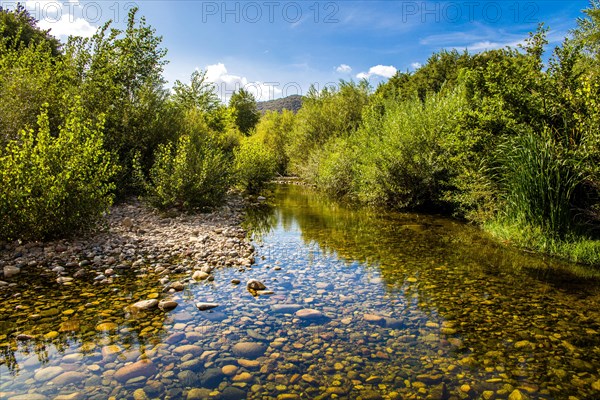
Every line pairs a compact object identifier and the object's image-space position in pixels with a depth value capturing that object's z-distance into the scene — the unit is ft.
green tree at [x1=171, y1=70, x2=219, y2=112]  122.83
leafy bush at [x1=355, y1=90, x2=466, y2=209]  53.83
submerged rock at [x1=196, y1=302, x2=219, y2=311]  20.81
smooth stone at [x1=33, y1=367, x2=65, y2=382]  13.96
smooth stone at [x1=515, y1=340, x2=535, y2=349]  17.11
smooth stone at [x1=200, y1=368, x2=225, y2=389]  14.05
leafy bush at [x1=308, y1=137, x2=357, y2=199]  82.99
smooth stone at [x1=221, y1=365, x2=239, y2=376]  14.82
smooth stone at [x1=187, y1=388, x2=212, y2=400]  13.24
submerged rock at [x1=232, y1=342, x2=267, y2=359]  16.20
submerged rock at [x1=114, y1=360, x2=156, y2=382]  14.25
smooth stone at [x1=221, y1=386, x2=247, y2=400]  13.29
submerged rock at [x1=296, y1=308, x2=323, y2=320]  20.25
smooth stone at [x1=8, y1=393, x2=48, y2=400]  12.79
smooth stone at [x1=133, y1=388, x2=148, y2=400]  13.06
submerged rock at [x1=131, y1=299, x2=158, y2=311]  20.20
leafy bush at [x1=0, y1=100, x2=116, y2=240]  27.22
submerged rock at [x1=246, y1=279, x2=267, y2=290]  24.11
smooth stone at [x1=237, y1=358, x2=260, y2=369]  15.35
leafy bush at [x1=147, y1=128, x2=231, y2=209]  47.44
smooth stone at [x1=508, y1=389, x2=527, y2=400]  13.53
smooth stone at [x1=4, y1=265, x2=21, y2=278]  23.59
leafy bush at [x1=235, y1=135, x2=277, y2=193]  80.84
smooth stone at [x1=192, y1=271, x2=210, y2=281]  25.46
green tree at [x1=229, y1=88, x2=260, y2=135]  248.11
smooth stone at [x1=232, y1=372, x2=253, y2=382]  14.36
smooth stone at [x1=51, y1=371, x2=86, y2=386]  13.79
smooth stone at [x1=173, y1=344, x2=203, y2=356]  16.20
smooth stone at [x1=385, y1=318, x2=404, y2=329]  19.27
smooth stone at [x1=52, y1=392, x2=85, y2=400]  12.87
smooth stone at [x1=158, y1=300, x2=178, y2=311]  20.48
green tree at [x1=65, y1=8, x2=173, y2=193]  52.34
